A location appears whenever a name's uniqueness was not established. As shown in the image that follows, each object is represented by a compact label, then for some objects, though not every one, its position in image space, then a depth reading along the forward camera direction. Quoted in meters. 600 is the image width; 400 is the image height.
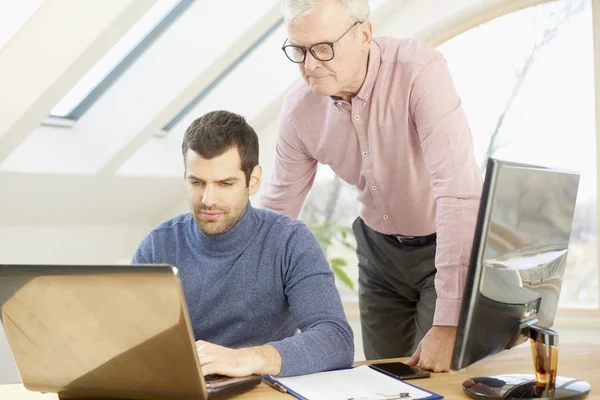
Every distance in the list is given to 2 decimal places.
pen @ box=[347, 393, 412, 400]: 1.95
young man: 2.36
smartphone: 2.12
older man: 2.33
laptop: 1.75
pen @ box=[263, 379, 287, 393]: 2.02
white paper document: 1.97
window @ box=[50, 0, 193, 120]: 3.85
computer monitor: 1.86
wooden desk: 2.02
